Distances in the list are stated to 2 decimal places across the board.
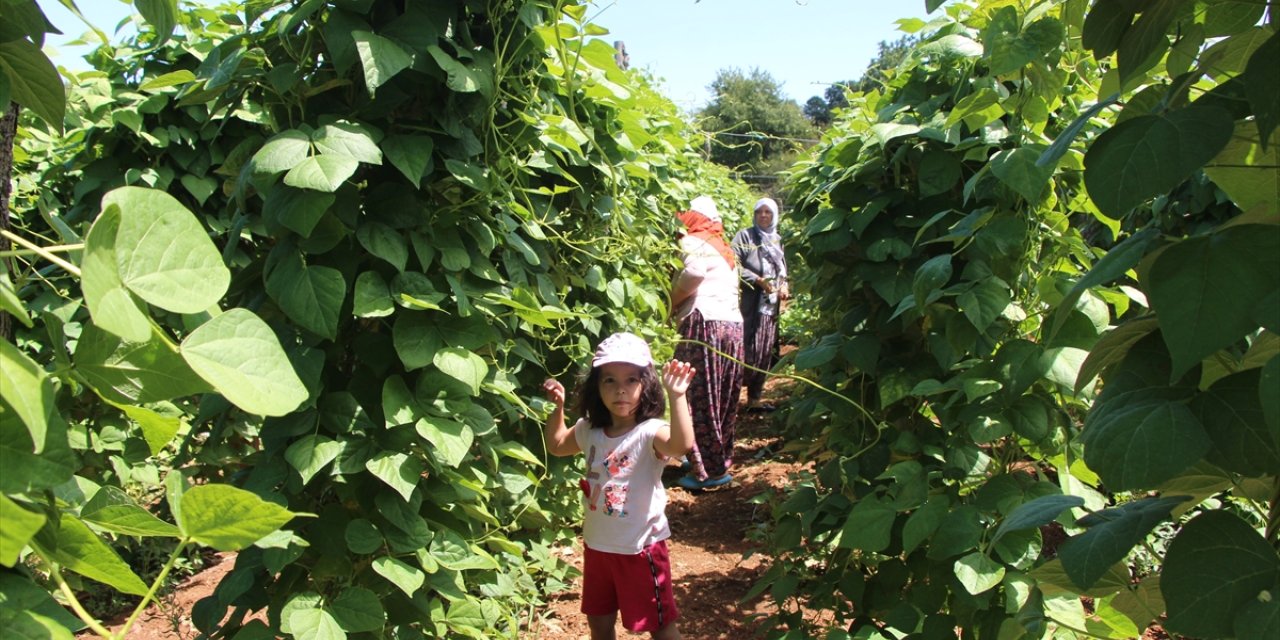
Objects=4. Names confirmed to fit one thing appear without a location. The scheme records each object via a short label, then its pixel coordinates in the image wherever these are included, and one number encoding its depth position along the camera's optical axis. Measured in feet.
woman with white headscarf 24.23
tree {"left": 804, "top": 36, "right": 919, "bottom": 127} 201.28
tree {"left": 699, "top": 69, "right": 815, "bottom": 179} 134.00
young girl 9.34
